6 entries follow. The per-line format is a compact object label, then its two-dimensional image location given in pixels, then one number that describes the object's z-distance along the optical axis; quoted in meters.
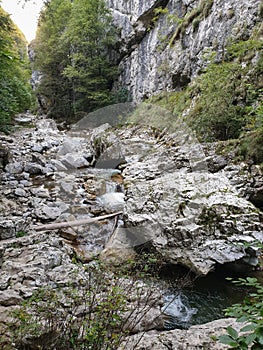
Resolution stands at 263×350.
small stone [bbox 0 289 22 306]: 2.13
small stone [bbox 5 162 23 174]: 7.15
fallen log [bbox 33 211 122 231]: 4.28
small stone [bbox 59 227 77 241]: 4.26
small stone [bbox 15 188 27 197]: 5.63
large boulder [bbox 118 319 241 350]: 1.83
